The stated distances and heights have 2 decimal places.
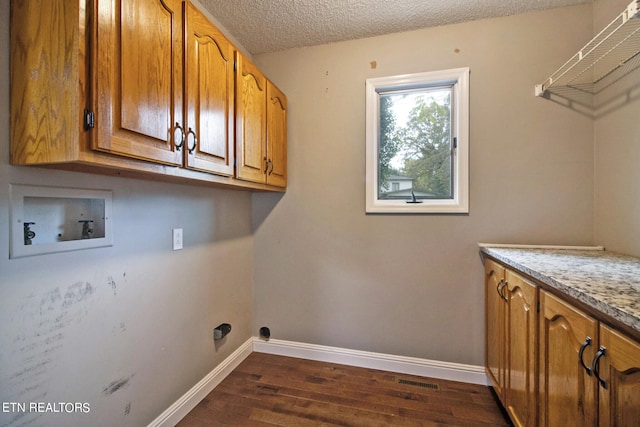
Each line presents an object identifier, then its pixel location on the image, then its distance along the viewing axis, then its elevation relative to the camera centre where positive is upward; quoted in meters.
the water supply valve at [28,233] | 0.91 -0.07
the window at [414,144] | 1.92 +0.53
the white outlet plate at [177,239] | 1.51 -0.15
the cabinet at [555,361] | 0.70 -0.51
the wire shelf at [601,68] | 1.37 +0.86
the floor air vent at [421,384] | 1.81 -1.17
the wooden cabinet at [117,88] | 0.81 +0.44
